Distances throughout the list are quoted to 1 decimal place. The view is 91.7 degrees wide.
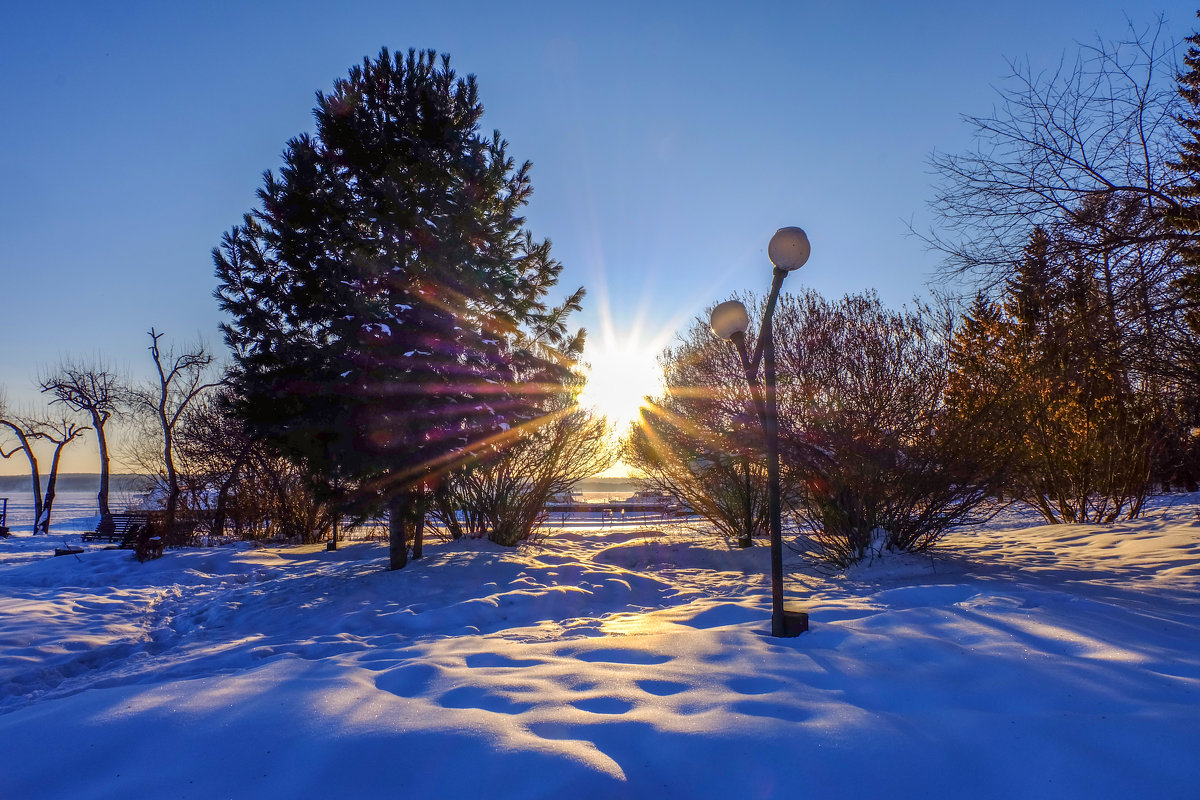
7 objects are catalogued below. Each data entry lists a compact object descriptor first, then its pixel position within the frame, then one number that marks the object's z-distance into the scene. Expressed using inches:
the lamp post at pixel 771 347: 168.2
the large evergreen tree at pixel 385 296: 353.7
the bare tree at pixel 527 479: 509.0
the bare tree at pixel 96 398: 900.0
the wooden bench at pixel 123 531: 561.3
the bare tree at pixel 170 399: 748.8
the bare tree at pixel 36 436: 978.1
